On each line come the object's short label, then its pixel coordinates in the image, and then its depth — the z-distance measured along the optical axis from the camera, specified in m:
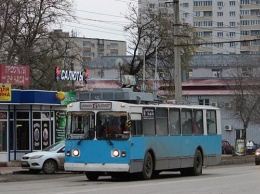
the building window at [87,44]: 152.38
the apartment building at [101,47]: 152.12
